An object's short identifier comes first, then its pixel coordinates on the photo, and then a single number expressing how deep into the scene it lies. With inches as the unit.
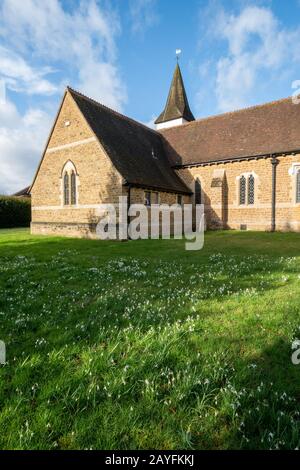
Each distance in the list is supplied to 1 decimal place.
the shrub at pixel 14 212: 1371.8
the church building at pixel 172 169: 834.2
